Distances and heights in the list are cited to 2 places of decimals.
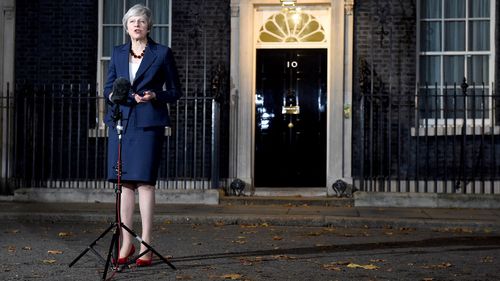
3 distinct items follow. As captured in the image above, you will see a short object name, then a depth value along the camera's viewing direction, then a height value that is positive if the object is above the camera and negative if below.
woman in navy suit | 6.45 +0.26
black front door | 13.98 +0.48
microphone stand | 6.28 -0.37
